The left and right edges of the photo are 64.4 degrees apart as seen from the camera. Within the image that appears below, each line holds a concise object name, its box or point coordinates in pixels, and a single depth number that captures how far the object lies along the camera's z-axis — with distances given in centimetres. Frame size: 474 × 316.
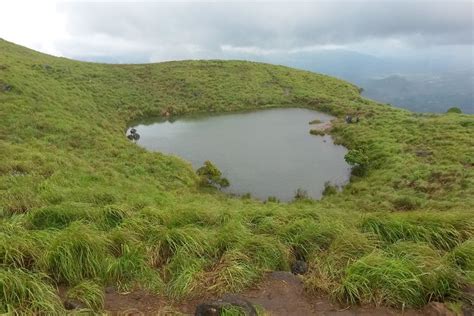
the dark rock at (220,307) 600
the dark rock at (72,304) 625
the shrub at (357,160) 2819
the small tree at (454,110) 4928
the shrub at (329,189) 2392
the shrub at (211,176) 2581
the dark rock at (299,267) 802
